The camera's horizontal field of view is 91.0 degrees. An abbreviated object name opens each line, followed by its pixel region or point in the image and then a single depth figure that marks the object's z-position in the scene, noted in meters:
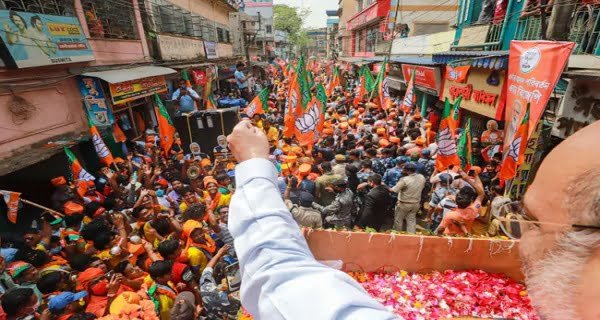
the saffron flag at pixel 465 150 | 6.36
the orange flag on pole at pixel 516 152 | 4.44
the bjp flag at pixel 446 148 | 6.01
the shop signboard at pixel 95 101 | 8.91
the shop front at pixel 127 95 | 9.04
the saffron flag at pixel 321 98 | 8.05
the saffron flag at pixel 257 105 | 8.93
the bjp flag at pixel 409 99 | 9.89
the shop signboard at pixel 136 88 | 9.45
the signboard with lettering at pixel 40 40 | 6.27
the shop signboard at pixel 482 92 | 8.73
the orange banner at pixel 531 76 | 3.92
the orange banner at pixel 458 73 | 10.22
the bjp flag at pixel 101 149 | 6.62
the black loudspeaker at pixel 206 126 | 8.84
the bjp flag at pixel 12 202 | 4.97
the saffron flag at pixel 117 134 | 9.86
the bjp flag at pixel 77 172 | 6.01
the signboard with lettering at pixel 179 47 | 13.20
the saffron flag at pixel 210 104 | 10.94
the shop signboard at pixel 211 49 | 19.05
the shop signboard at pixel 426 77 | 12.67
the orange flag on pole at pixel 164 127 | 7.69
